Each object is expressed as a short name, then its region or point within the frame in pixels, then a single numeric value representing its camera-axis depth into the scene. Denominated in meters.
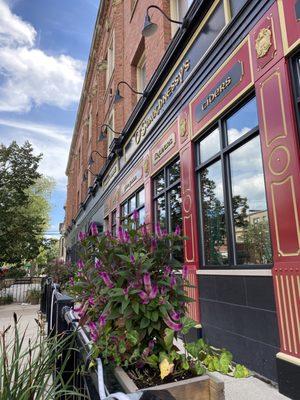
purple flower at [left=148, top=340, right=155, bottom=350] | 1.90
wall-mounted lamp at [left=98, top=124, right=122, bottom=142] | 14.55
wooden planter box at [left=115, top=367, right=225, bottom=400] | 1.48
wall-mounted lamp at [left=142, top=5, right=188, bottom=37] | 7.21
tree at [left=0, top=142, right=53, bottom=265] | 17.34
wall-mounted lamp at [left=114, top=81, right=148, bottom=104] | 11.06
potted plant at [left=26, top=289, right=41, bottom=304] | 15.70
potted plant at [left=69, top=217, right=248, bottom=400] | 1.78
